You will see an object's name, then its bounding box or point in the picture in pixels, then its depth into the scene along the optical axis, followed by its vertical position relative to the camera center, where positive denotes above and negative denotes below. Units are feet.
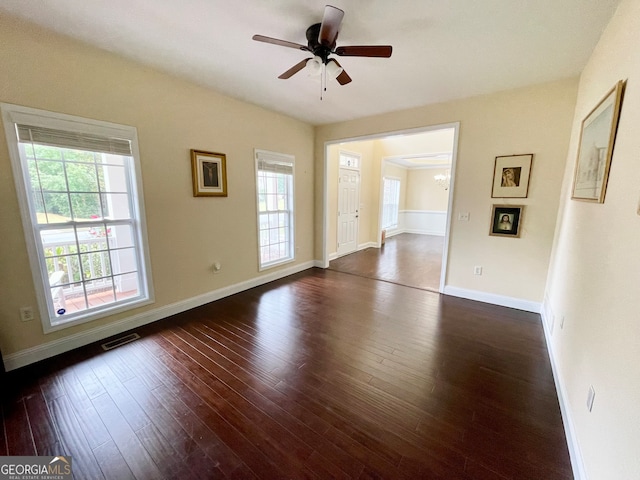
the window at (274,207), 13.47 -0.38
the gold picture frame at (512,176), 10.19 +1.01
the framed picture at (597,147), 5.04 +1.23
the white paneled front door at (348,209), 19.12 -0.65
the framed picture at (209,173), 10.38 +1.09
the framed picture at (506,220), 10.55 -0.77
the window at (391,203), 27.61 -0.24
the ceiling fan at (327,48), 5.60 +3.74
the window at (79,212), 6.95 -0.40
